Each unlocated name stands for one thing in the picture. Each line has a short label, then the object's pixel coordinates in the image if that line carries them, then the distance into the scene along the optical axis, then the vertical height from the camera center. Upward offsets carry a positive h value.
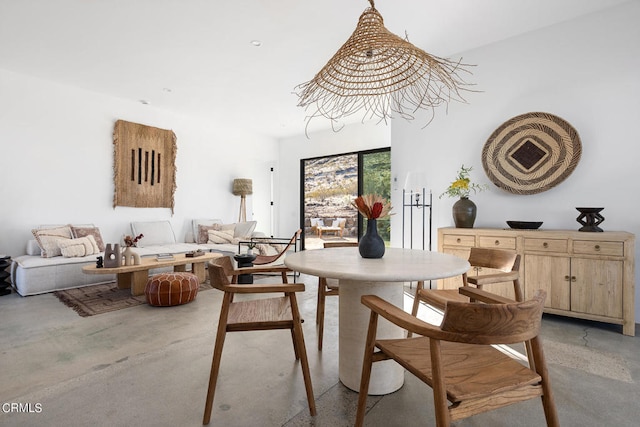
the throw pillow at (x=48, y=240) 3.88 -0.31
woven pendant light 1.50 +0.86
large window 8.43 +0.48
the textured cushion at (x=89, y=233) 4.32 -0.24
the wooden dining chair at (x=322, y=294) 2.18 -0.55
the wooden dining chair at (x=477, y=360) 0.87 -0.50
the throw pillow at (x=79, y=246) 3.91 -0.40
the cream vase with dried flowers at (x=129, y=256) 3.57 -0.46
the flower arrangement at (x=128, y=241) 3.58 -0.29
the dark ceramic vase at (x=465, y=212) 3.26 +0.07
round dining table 1.57 -0.49
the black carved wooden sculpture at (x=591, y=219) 2.64 +0.01
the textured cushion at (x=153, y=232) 5.07 -0.26
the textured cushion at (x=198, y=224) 5.80 -0.14
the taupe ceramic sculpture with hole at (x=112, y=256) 3.40 -0.44
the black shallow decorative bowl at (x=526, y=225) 2.96 -0.05
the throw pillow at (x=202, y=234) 5.68 -0.32
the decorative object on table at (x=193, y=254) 4.12 -0.51
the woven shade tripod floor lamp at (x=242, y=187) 6.50 +0.63
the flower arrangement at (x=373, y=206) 1.77 +0.07
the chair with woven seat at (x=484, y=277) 1.77 -0.33
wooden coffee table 3.36 -0.60
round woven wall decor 2.95 +0.67
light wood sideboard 2.43 -0.42
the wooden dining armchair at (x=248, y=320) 1.40 -0.49
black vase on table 1.80 -0.15
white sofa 3.53 -0.55
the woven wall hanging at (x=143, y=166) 5.00 +0.86
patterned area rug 3.06 -0.90
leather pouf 3.14 -0.76
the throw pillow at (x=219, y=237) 5.59 -0.36
